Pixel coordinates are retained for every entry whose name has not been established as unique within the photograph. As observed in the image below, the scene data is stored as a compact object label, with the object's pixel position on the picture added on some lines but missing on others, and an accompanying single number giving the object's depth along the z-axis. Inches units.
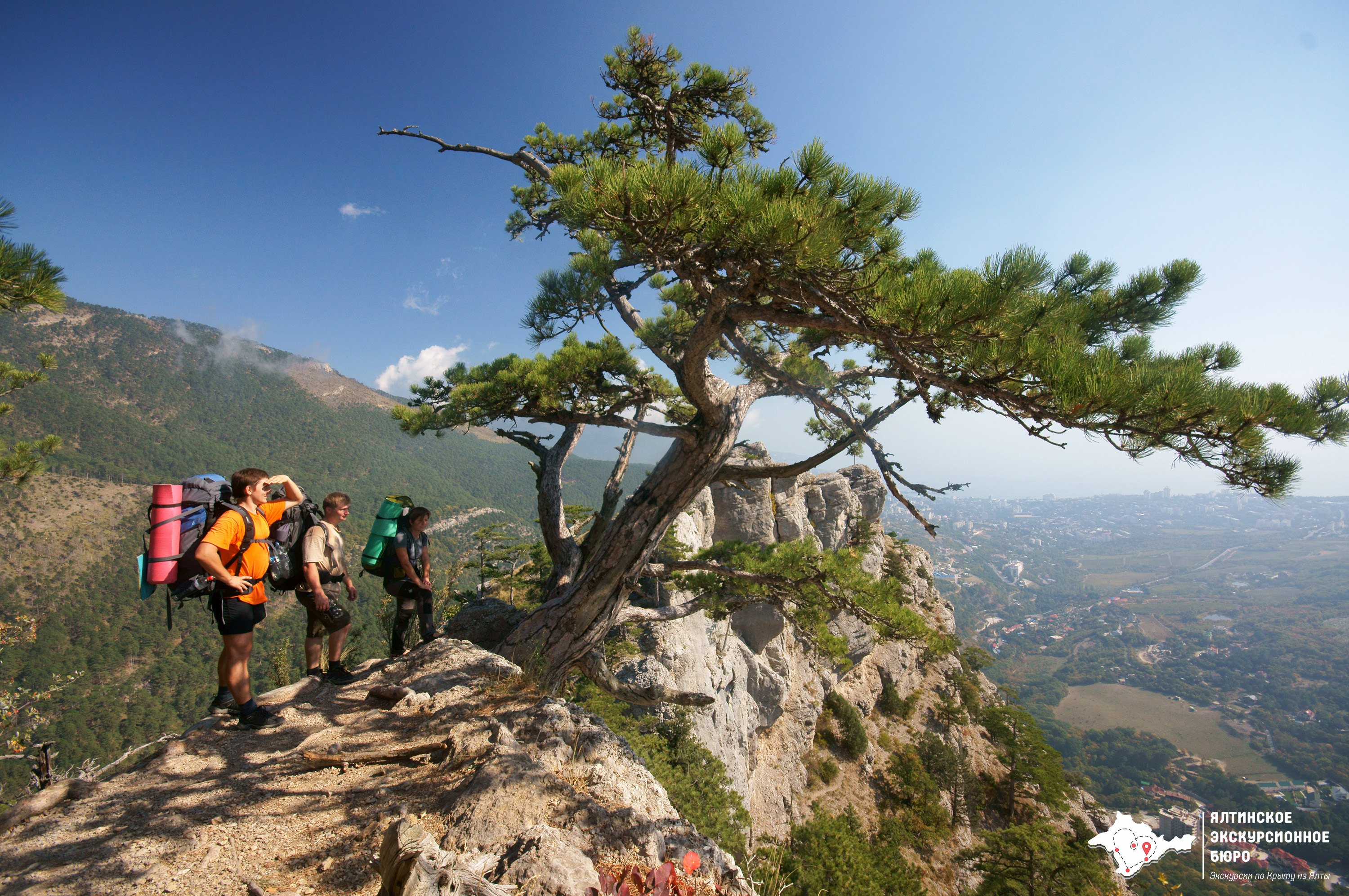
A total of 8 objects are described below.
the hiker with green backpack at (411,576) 176.7
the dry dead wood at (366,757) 106.7
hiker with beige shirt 142.8
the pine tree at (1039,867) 422.6
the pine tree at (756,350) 95.7
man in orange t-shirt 114.1
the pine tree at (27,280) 138.6
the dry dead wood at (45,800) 86.7
